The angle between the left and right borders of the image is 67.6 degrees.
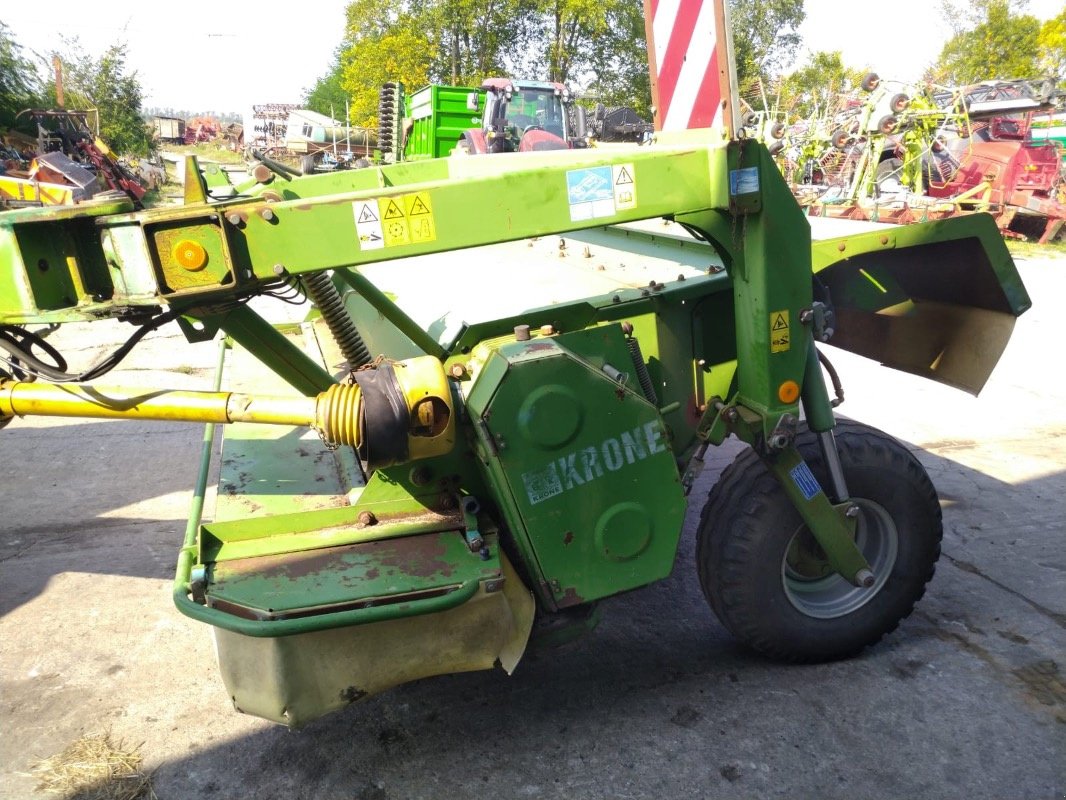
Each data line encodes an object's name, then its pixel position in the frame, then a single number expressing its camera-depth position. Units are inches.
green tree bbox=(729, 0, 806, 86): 1407.5
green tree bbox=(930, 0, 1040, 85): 1174.3
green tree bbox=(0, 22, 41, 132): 869.8
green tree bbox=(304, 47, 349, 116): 1731.3
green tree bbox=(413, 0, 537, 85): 1027.3
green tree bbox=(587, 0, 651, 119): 1069.8
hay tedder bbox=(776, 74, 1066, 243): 448.8
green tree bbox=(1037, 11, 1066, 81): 1128.8
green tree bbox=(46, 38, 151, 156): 1088.8
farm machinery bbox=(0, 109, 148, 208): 443.5
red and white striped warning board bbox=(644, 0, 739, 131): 84.0
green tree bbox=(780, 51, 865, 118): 1168.2
